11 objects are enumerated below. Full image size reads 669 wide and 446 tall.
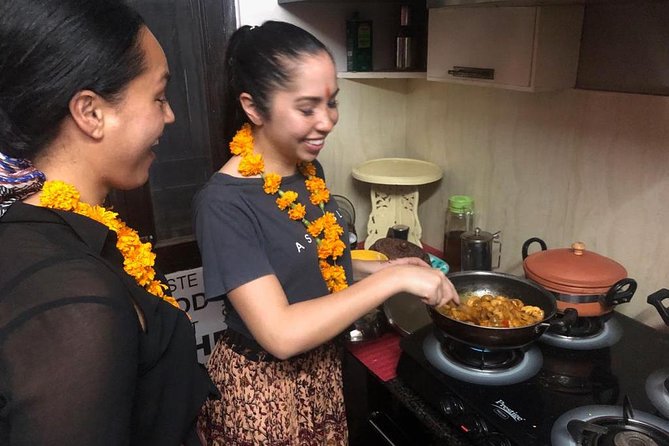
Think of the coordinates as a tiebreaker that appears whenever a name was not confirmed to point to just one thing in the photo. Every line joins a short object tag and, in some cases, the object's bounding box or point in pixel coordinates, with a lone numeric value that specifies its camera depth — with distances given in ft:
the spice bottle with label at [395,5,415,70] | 5.24
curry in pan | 3.39
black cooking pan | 3.11
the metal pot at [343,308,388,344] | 4.17
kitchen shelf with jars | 5.21
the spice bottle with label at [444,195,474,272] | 5.24
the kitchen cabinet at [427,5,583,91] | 3.71
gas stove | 2.81
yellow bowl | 4.87
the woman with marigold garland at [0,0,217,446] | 1.69
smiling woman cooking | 2.92
